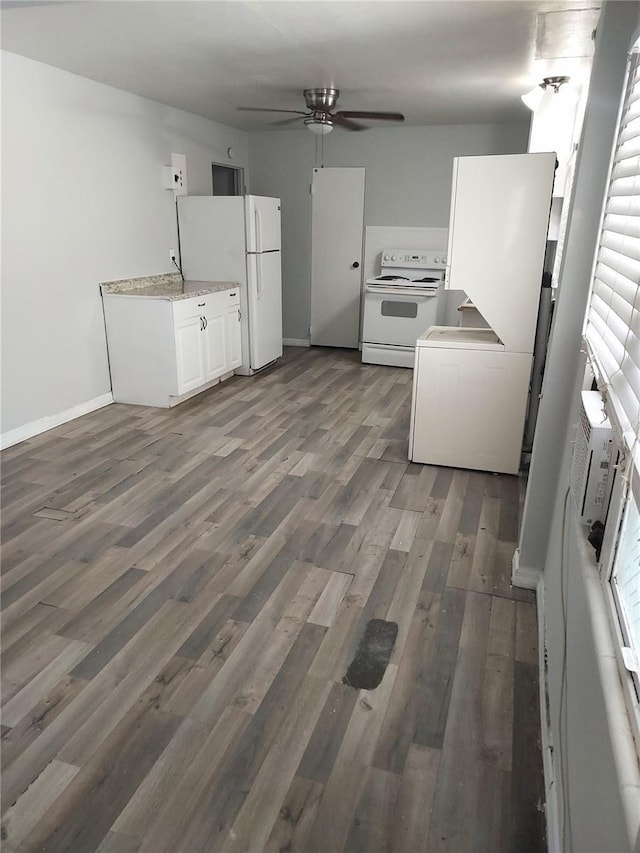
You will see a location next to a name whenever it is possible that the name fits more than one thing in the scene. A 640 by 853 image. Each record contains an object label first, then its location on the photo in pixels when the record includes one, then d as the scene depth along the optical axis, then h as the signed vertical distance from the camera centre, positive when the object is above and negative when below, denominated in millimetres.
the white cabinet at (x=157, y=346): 4762 -1002
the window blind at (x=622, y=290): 1295 -168
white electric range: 6113 -924
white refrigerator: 5605 -274
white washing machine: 3588 -1050
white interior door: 6828 -388
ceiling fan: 4531 +779
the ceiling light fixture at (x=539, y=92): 4023 +848
